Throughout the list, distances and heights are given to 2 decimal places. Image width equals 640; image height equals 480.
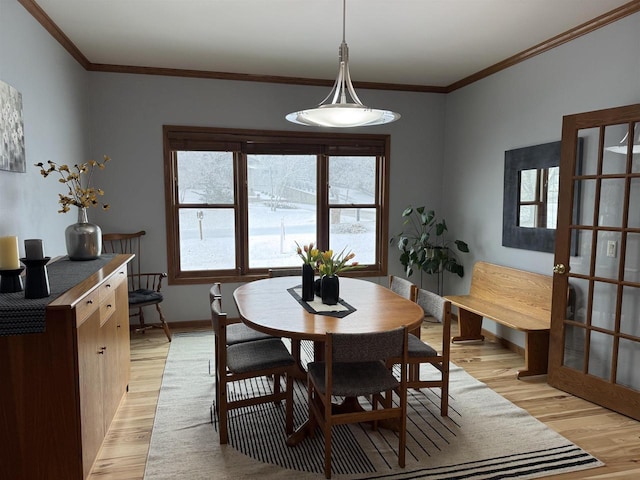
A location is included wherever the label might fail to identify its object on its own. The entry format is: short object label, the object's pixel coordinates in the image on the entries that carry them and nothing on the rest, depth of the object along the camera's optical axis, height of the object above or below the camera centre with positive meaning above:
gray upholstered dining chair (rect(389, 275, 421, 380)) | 3.03 -0.64
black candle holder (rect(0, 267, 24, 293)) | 2.04 -0.35
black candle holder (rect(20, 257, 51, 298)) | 1.95 -0.33
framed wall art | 2.45 +0.43
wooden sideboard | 1.92 -0.85
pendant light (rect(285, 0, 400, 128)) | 2.53 +0.56
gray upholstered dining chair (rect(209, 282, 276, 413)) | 2.77 -0.87
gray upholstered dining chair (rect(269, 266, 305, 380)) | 2.88 -0.97
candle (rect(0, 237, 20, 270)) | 2.03 -0.22
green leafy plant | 4.79 -0.44
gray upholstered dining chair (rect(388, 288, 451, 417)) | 2.73 -0.91
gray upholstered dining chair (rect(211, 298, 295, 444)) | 2.47 -0.92
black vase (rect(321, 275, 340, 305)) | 2.79 -0.52
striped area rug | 2.29 -1.37
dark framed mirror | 3.71 +0.10
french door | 2.85 -0.39
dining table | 2.33 -0.63
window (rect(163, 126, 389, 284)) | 4.63 +0.08
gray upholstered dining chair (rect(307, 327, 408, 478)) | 2.11 -0.91
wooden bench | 3.49 -0.91
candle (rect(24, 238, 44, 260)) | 2.13 -0.22
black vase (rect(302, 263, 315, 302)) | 2.86 -0.50
